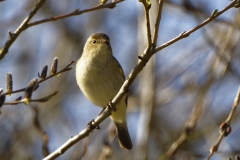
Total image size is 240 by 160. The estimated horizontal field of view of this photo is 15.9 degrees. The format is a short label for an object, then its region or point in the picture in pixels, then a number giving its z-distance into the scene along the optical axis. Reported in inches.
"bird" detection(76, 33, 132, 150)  361.4
